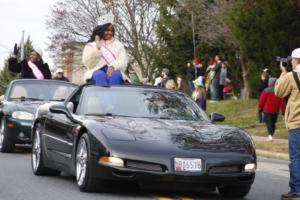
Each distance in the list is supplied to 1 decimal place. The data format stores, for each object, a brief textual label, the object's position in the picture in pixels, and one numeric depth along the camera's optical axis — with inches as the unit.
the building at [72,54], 2146.9
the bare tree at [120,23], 2022.6
